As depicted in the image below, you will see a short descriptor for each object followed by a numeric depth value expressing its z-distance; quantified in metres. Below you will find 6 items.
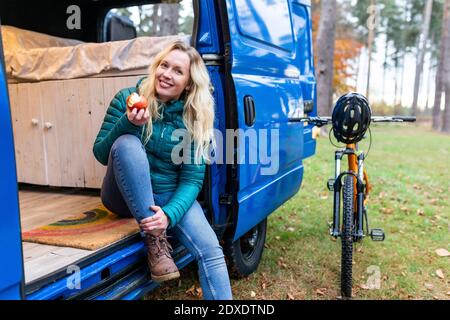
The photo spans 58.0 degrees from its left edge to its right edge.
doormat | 1.86
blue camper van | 1.39
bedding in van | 2.71
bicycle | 2.62
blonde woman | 1.92
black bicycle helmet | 2.60
